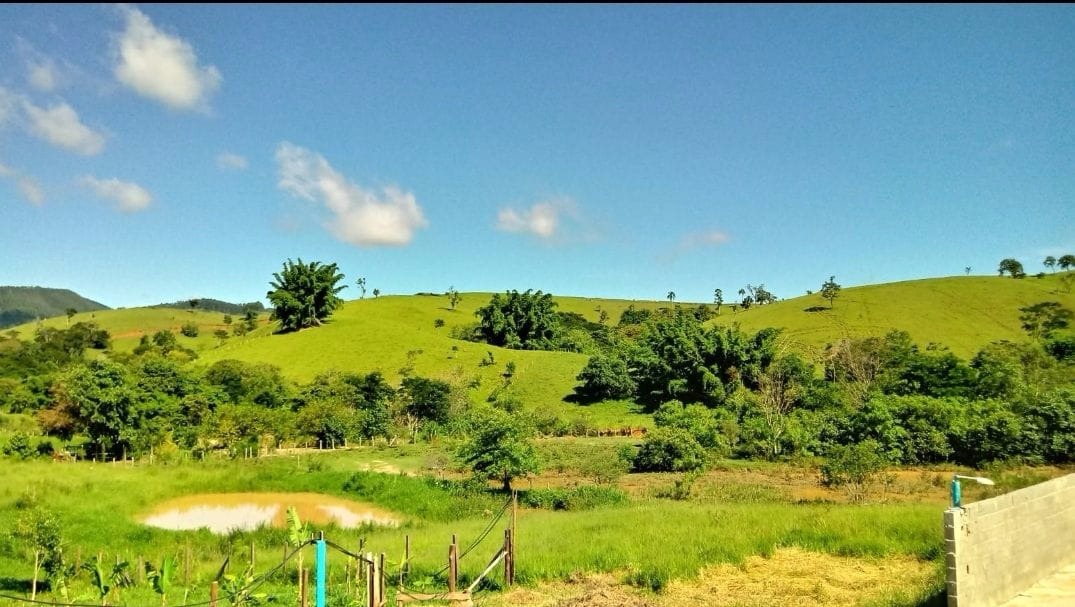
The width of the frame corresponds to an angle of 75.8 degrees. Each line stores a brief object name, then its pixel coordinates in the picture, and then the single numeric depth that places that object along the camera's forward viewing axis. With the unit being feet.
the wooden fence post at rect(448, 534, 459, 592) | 42.47
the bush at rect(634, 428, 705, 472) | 111.96
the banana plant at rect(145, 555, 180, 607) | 40.52
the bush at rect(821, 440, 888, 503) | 84.89
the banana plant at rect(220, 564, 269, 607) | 38.40
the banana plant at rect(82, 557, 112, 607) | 41.19
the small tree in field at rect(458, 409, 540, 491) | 92.32
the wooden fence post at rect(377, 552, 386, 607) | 34.45
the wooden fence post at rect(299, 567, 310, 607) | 34.32
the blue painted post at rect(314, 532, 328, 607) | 29.09
